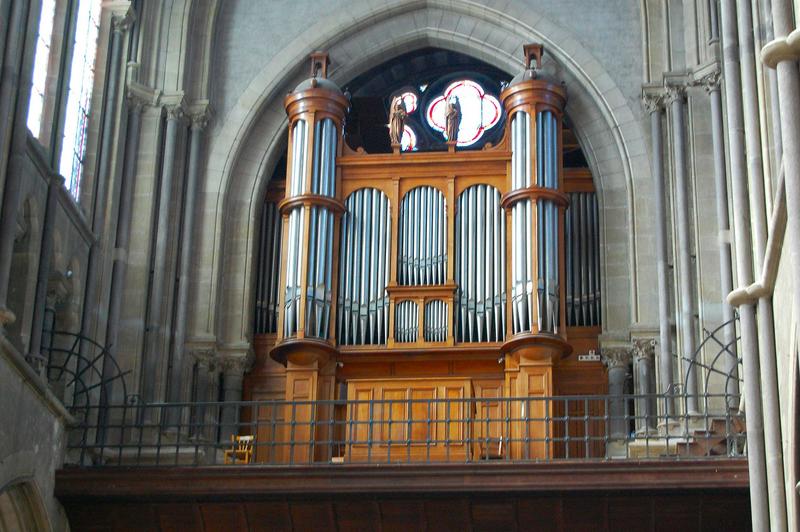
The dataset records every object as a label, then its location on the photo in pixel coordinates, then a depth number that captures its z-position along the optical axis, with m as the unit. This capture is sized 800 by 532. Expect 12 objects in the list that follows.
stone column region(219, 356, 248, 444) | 22.19
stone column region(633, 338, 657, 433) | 21.08
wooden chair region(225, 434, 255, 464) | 19.05
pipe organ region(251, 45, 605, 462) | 21.36
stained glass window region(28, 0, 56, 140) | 18.85
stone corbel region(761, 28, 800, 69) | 12.70
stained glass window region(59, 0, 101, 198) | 20.17
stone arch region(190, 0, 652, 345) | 22.33
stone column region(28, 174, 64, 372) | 17.92
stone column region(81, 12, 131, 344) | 20.27
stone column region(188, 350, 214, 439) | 21.88
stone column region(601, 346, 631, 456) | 21.53
